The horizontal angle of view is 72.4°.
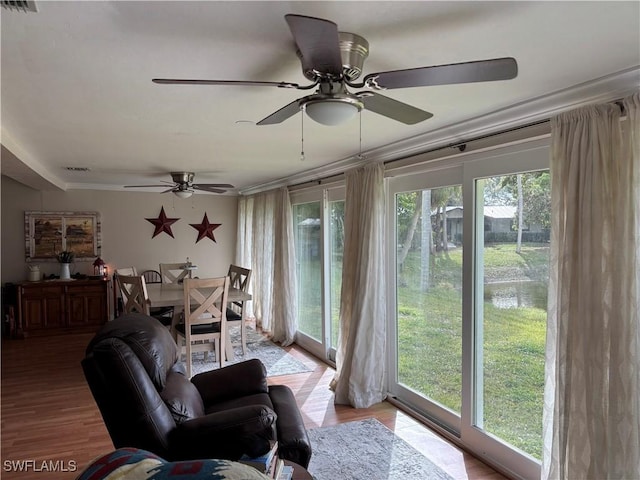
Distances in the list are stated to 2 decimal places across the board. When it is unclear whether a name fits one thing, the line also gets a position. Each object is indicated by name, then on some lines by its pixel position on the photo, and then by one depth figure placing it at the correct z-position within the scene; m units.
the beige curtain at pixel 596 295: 1.94
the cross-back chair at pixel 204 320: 4.43
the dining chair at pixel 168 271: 6.50
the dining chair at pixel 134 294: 4.60
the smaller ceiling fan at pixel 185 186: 5.43
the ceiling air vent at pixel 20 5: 1.36
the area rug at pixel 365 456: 2.75
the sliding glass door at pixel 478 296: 2.67
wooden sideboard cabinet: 6.23
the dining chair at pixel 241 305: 5.10
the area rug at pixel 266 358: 4.82
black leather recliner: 1.88
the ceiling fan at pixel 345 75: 1.31
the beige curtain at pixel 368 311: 3.81
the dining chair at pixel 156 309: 5.52
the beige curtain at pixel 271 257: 5.82
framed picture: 6.61
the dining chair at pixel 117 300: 6.76
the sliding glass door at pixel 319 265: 5.01
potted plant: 6.57
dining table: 4.61
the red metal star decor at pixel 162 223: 7.41
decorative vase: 6.56
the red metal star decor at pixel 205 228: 7.73
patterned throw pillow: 0.92
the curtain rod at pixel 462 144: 2.56
